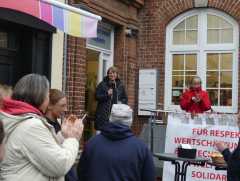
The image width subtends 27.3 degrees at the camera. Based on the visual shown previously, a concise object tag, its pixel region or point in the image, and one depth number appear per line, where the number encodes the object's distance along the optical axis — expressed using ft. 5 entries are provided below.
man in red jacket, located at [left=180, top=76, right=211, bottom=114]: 29.14
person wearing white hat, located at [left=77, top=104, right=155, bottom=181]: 11.46
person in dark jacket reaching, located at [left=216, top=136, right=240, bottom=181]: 14.08
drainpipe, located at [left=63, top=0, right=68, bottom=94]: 26.37
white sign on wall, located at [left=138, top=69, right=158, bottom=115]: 36.65
